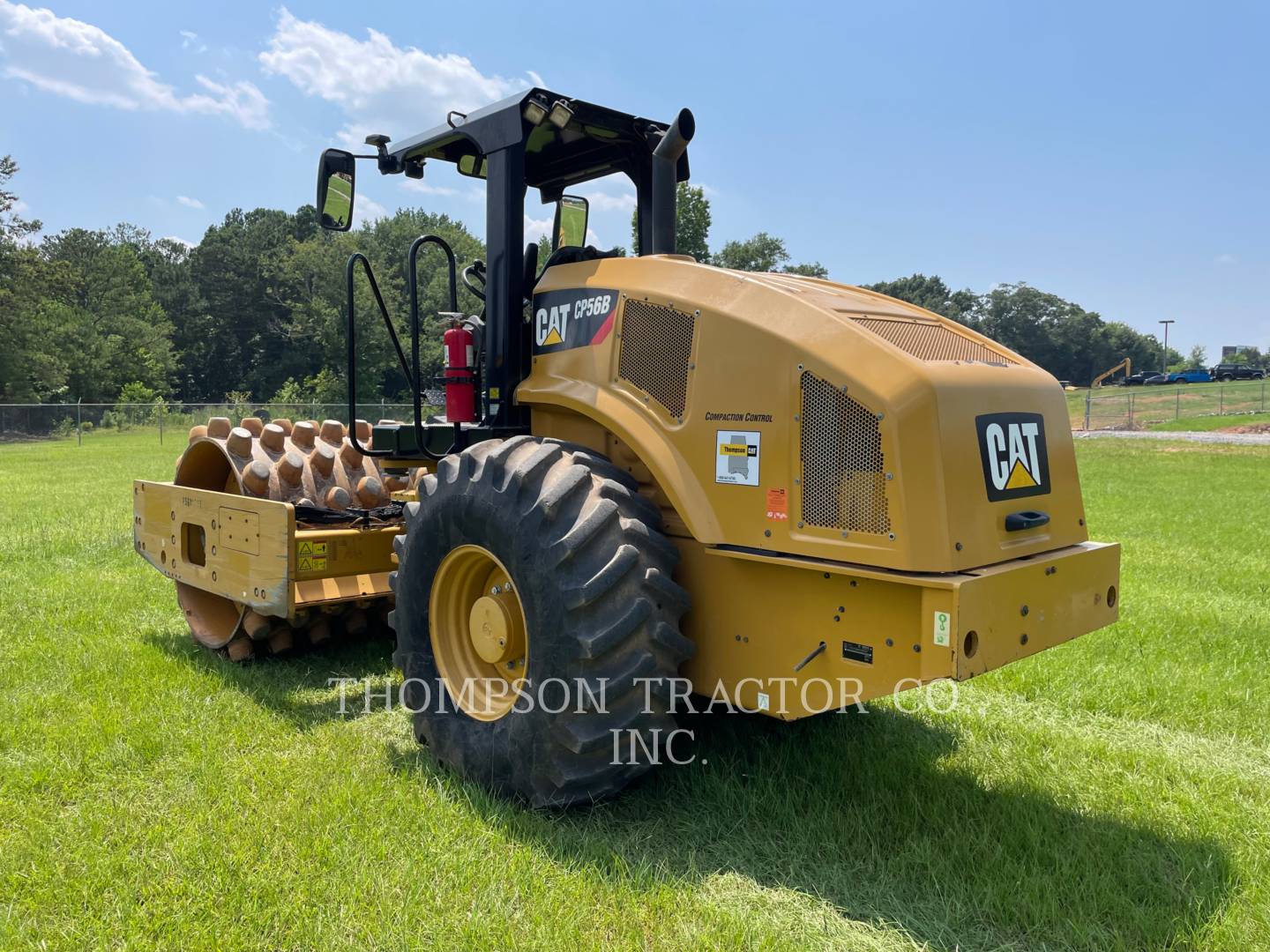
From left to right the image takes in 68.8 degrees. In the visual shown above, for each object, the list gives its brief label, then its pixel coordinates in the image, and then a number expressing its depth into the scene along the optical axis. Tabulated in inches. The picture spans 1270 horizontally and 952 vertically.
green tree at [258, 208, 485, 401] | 1980.8
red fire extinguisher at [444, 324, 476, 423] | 186.8
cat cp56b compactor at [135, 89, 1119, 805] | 120.9
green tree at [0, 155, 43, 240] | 1557.6
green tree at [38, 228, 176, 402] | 1887.3
